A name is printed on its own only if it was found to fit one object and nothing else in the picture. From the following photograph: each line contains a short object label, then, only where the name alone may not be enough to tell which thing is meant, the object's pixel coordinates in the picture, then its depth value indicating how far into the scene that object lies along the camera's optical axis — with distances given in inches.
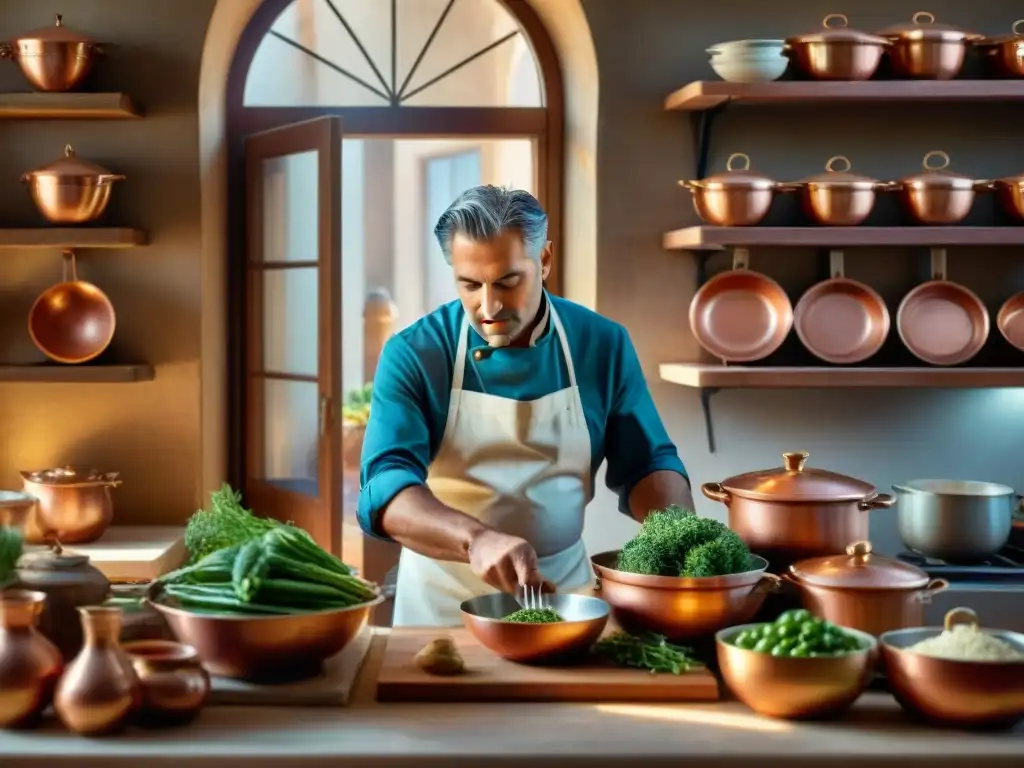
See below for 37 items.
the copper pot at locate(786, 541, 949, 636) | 79.4
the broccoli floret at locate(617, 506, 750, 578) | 80.8
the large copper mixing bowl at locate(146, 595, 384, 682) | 77.0
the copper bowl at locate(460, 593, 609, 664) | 79.7
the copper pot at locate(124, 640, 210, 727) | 71.3
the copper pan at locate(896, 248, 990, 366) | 159.9
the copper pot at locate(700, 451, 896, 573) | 87.7
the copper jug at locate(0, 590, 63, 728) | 70.5
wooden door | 162.6
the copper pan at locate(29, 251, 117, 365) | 162.7
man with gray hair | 107.9
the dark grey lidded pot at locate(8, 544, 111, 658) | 77.4
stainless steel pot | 138.3
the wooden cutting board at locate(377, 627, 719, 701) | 77.1
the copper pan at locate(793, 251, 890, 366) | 161.2
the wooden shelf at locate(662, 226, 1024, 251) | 152.8
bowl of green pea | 71.5
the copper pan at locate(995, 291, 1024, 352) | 161.8
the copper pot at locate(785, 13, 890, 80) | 152.3
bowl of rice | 70.0
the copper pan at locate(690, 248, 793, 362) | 160.4
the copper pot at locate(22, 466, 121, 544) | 149.9
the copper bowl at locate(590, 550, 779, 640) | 80.9
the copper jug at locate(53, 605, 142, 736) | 69.5
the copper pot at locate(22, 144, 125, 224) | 155.7
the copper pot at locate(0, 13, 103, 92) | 154.7
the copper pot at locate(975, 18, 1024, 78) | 156.0
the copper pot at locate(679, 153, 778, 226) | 151.9
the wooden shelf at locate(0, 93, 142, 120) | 154.8
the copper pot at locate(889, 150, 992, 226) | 153.6
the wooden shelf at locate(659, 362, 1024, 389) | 152.7
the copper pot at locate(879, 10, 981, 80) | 153.5
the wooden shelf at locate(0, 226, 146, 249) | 156.9
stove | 140.7
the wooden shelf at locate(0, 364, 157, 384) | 157.6
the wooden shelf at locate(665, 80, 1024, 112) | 151.8
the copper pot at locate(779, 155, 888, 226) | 152.6
